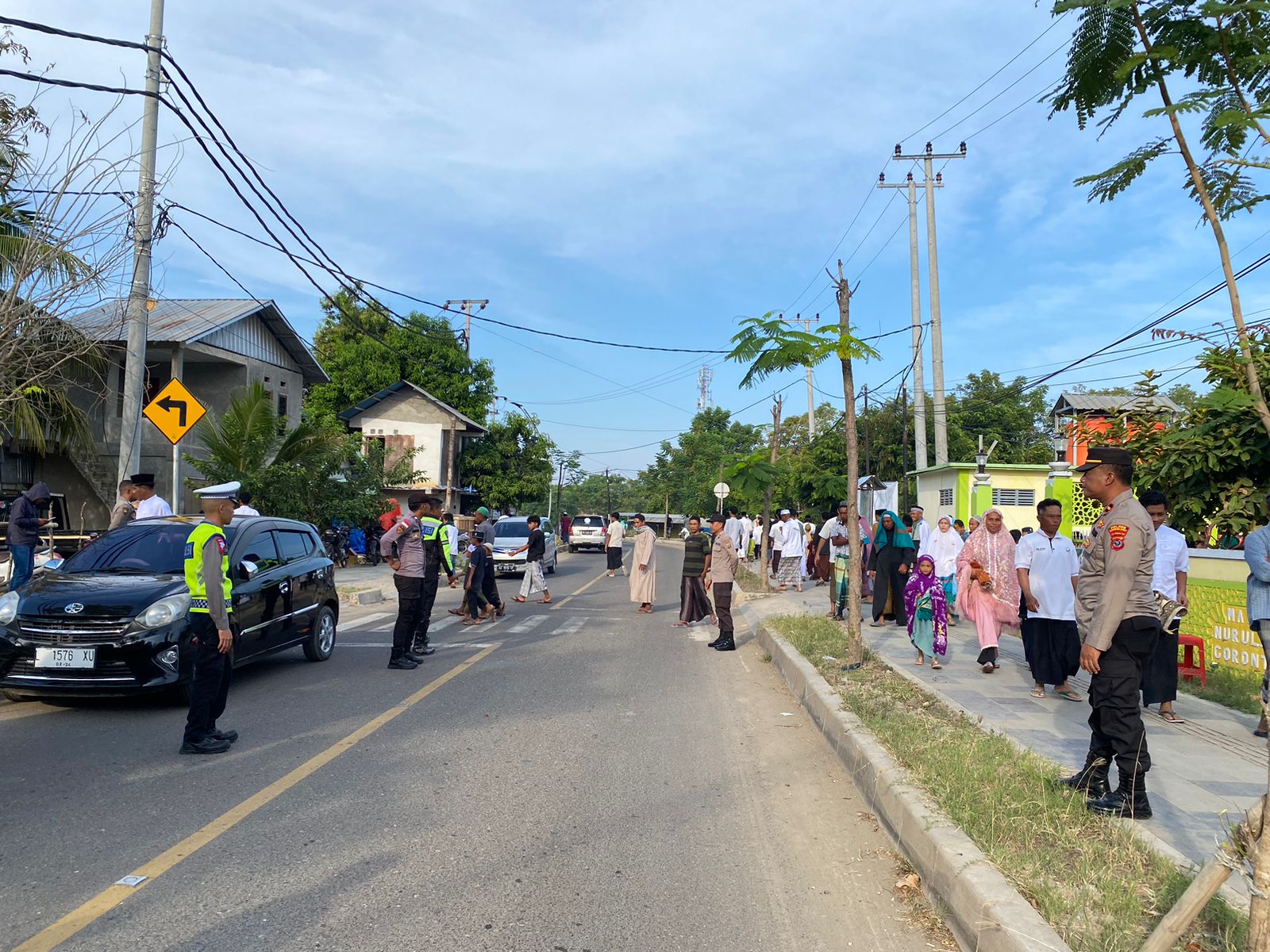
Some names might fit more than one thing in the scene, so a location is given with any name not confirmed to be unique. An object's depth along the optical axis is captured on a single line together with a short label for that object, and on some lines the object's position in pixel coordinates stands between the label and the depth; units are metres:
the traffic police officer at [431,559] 10.23
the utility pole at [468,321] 48.22
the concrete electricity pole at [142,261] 11.55
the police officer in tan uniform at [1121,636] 4.53
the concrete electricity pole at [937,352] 25.28
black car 6.77
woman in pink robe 9.34
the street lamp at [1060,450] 24.00
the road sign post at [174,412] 11.72
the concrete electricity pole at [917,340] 26.72
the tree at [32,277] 9.52
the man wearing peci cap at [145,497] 10.82
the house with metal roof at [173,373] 21.42
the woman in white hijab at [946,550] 12.42
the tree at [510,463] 43.12
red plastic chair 8.61
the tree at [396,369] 42.47
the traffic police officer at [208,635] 5.96
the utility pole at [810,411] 40.38
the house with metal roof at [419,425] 39.56
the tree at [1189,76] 2.95
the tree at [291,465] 18.56
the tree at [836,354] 8.88
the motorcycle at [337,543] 23.62
